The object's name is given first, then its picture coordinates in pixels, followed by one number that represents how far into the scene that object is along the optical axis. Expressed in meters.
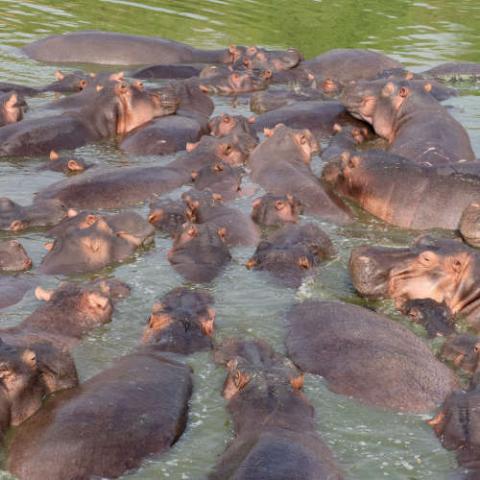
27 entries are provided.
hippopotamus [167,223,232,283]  7.70
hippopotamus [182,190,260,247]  8.47
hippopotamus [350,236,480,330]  7.25
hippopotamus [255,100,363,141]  11.57
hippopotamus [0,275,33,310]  7.08
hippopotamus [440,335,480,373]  6.44
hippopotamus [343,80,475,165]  10.16
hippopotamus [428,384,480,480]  5.33
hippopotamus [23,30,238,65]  14.93
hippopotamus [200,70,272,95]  13.49
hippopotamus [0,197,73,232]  8.62
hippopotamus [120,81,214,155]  10.91
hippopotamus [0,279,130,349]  6.59
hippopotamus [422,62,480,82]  14.47
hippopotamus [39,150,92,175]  10.07
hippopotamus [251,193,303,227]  8.84
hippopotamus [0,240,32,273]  7.76
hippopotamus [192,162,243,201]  9.55
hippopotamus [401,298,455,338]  6.92
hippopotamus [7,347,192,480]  5.06
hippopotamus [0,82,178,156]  10.61
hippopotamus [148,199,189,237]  8.75
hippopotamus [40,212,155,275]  7.77
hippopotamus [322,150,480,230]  9.12
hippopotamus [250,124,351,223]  9.21
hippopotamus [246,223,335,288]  7.64
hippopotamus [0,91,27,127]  11.37
